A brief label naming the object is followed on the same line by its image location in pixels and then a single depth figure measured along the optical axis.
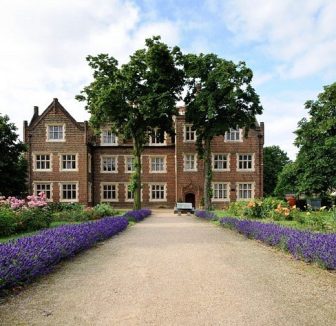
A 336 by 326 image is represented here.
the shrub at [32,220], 15.85
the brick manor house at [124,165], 45.66
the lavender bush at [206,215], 26.67
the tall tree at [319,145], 36.09
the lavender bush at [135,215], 25.98
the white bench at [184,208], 39.62
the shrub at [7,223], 14.34
